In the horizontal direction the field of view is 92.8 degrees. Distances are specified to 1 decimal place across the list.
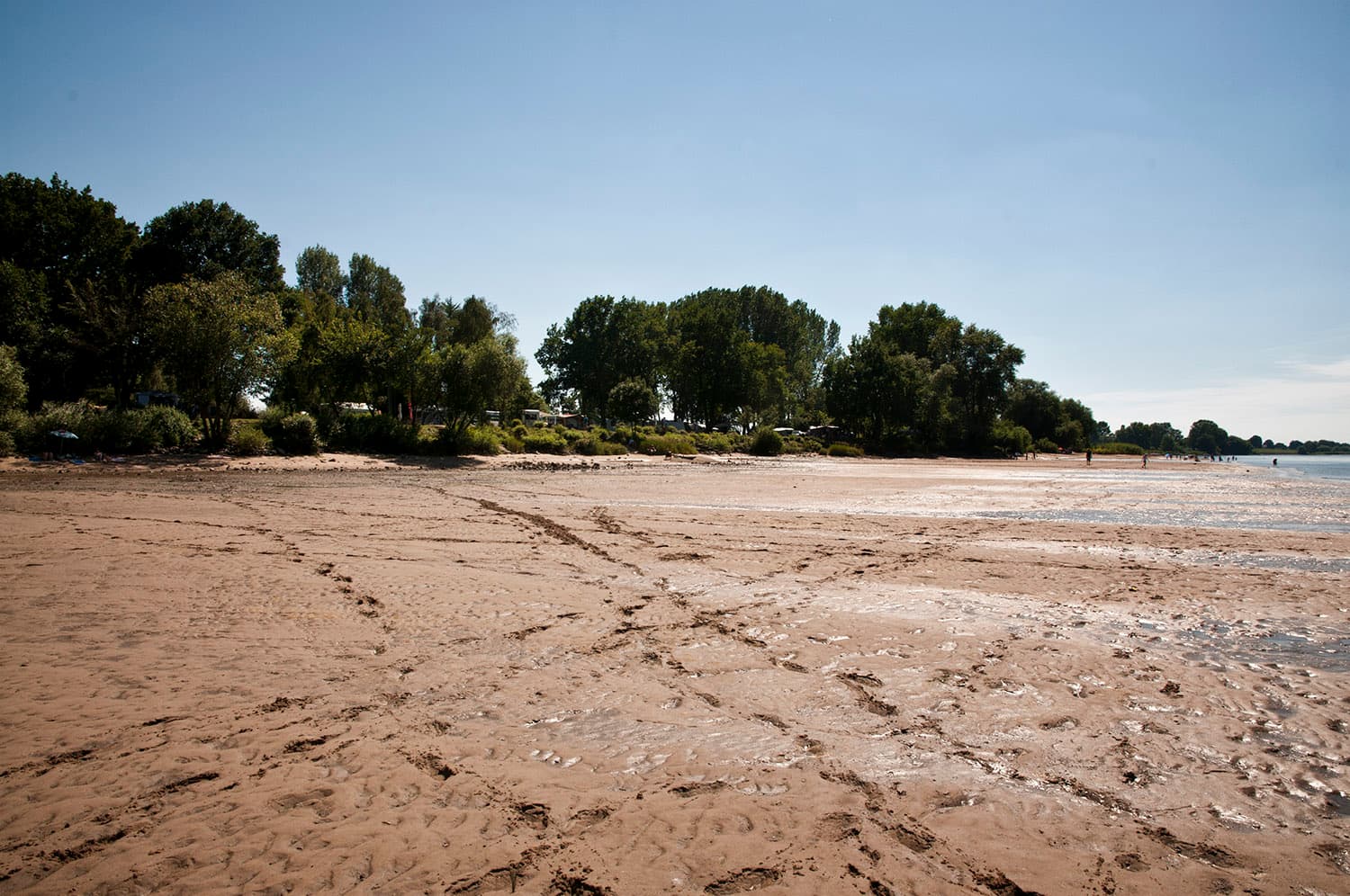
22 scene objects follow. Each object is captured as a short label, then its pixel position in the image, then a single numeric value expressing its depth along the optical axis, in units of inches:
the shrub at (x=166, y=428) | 978.1
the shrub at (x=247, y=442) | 1041.5
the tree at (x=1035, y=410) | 3612.2
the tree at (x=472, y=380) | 1355.8
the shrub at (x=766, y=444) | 2247.8
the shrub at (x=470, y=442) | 1334.9
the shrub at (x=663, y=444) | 1891.0
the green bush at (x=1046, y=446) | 3388.3
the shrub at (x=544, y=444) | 1561.3
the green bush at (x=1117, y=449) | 3818.9
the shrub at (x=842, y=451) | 2388.0
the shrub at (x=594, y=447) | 1646.2
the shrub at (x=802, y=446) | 2397.4
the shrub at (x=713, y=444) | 2110.0
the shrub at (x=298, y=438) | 1115.3
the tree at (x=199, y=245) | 1733.5
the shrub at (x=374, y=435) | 1234.0
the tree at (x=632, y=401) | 2381.9
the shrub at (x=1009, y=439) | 2854.3
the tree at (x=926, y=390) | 2763.3
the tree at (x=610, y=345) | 3080.7
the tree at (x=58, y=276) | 1382.9
